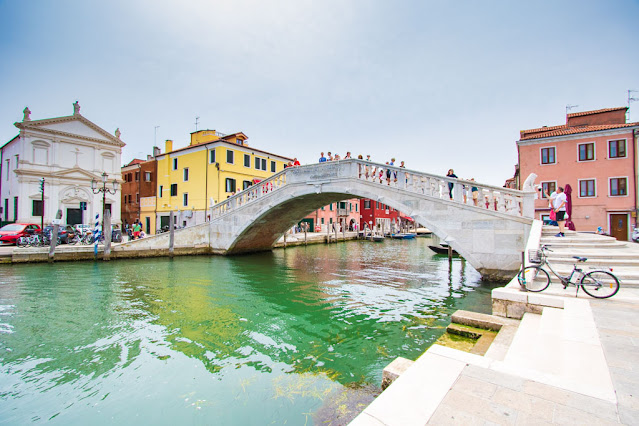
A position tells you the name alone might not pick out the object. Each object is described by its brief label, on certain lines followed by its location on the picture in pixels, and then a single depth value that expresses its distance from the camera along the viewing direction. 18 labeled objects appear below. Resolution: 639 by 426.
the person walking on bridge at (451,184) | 9.52
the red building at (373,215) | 39.06
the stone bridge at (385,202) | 8.52
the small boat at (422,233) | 41.75
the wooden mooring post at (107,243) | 13.64
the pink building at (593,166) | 16.30
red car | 14.61
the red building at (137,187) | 27.48
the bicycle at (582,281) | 4.39
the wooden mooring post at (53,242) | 12.55
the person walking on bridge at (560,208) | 8.12
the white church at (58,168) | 21.25
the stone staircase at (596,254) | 5.34
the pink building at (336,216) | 32.50
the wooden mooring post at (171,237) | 15.55
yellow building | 23.46
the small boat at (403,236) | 35.36
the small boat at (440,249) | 19.78
